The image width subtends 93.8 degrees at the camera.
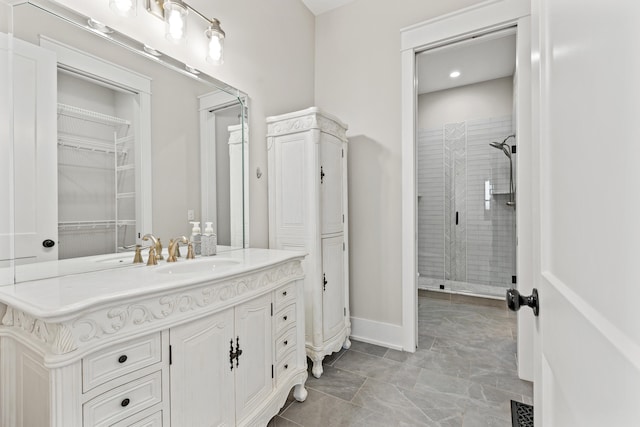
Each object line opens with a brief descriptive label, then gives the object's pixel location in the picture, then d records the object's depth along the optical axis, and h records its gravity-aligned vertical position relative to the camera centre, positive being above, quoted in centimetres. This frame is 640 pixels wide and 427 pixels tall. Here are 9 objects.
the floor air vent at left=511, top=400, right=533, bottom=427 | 140 -101
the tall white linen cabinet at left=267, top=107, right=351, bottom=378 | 209 +4
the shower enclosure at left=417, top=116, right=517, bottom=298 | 383 +7
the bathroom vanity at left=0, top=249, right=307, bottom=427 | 82 -45
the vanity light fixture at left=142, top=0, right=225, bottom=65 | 154 +105
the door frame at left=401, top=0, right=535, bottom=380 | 201 +63
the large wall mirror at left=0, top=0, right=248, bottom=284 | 111 +32
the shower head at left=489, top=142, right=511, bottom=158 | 372 +82
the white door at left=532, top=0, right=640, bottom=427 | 30 +0
